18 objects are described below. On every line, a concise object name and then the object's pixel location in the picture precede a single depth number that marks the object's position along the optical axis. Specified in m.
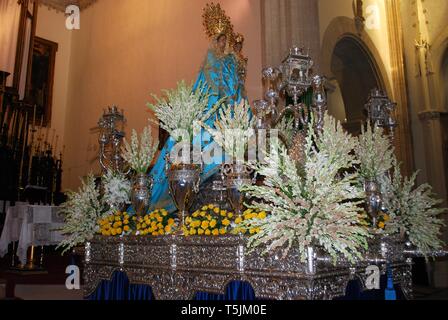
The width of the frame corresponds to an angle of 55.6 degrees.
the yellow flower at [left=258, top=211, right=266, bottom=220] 2.73
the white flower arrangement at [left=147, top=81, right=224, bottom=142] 3.53
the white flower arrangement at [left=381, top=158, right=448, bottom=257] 3.54
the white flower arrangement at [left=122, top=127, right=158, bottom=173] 3.97
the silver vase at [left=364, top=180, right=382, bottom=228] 3.27
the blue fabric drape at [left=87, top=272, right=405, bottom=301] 2.89
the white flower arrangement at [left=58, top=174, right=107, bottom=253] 4.17
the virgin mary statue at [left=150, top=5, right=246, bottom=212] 4.43
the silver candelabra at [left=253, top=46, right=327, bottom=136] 3.28
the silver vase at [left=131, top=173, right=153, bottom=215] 3.82
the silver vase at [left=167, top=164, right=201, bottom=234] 3.39
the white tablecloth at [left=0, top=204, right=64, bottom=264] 5.73
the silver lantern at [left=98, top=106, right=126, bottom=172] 4.51
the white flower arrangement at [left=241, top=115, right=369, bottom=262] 2.41
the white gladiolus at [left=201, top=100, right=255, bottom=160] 3.32
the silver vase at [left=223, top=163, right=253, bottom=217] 3.25
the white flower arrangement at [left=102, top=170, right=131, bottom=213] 4.21
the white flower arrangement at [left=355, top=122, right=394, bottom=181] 3.45
